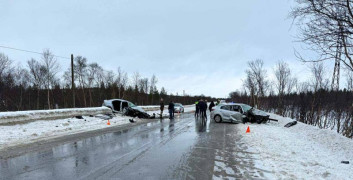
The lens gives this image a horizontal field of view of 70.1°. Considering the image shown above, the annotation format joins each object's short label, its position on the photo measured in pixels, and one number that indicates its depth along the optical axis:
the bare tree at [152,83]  86.24
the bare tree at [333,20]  7.17
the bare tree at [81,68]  74.27
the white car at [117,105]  24.83
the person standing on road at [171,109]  23.50
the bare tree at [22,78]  64.84
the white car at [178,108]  35.74
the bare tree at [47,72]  52.42
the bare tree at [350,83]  21.12
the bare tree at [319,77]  27.74
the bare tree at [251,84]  43.81
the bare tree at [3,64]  53.43
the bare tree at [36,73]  62.72
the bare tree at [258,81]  40.88
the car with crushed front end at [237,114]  18.61
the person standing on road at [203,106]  22.60
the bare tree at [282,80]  33.87
